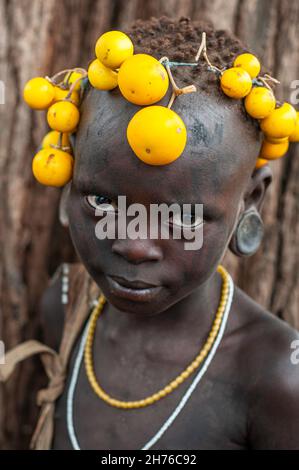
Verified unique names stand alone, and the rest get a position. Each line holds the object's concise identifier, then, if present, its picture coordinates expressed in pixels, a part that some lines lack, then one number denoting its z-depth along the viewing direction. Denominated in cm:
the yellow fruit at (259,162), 56
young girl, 50
